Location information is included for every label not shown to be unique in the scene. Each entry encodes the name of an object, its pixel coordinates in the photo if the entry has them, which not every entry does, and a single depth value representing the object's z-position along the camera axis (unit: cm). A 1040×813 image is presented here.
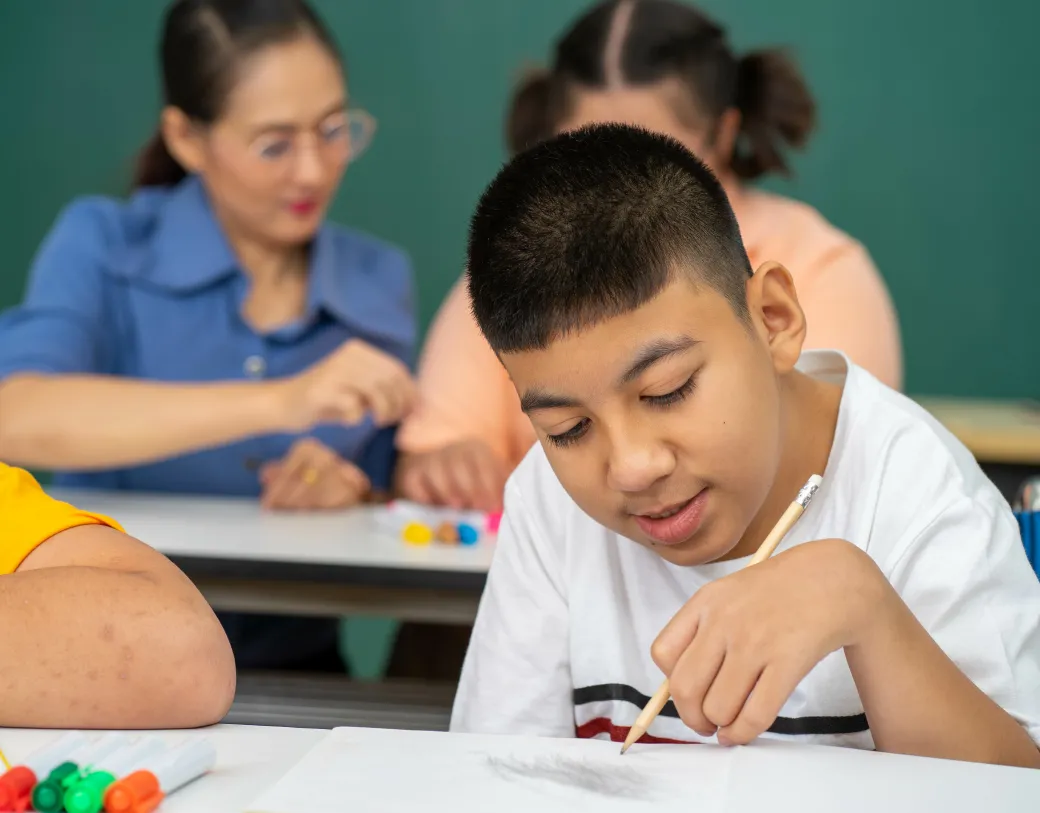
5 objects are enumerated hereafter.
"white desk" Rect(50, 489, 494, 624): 154
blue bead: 167
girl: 199
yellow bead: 167
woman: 198
